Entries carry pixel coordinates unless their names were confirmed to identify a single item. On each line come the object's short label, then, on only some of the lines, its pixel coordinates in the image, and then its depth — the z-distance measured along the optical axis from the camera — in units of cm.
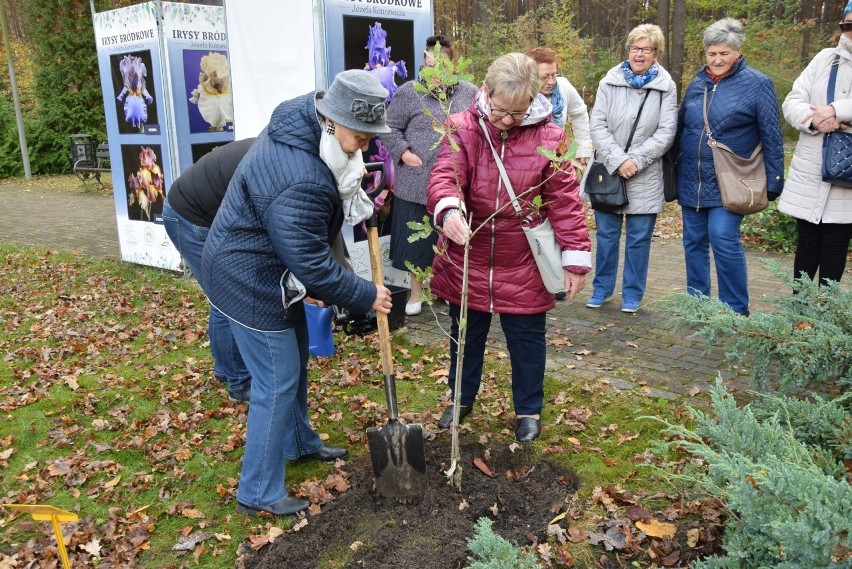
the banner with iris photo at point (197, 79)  751
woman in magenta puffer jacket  330
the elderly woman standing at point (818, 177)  461
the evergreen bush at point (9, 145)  2045
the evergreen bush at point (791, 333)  296
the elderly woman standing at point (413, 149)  544
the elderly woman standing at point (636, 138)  544
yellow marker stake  222
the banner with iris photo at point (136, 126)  757
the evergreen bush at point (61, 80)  2009
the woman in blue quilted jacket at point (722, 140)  495
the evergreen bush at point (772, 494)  180
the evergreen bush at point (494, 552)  230
